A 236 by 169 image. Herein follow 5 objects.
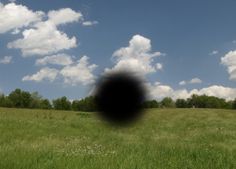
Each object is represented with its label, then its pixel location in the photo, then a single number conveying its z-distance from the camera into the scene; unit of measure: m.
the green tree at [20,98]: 73.44
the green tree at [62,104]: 74.86
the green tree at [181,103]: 74.35
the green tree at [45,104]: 73.47
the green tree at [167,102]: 80.11
